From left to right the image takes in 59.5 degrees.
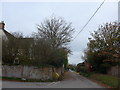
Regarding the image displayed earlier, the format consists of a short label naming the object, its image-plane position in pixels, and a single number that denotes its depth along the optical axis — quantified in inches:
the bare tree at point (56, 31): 790.7
